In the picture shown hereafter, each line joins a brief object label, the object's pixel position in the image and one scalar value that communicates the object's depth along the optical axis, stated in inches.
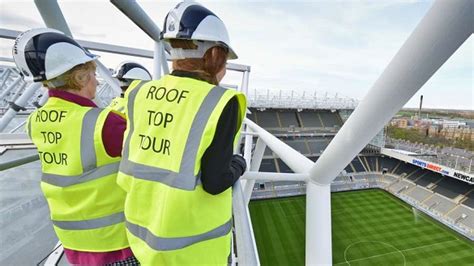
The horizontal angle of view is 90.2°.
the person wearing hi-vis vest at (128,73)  106.3
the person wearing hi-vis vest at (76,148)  39.9
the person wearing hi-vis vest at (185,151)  28.8
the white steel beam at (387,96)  23.4
